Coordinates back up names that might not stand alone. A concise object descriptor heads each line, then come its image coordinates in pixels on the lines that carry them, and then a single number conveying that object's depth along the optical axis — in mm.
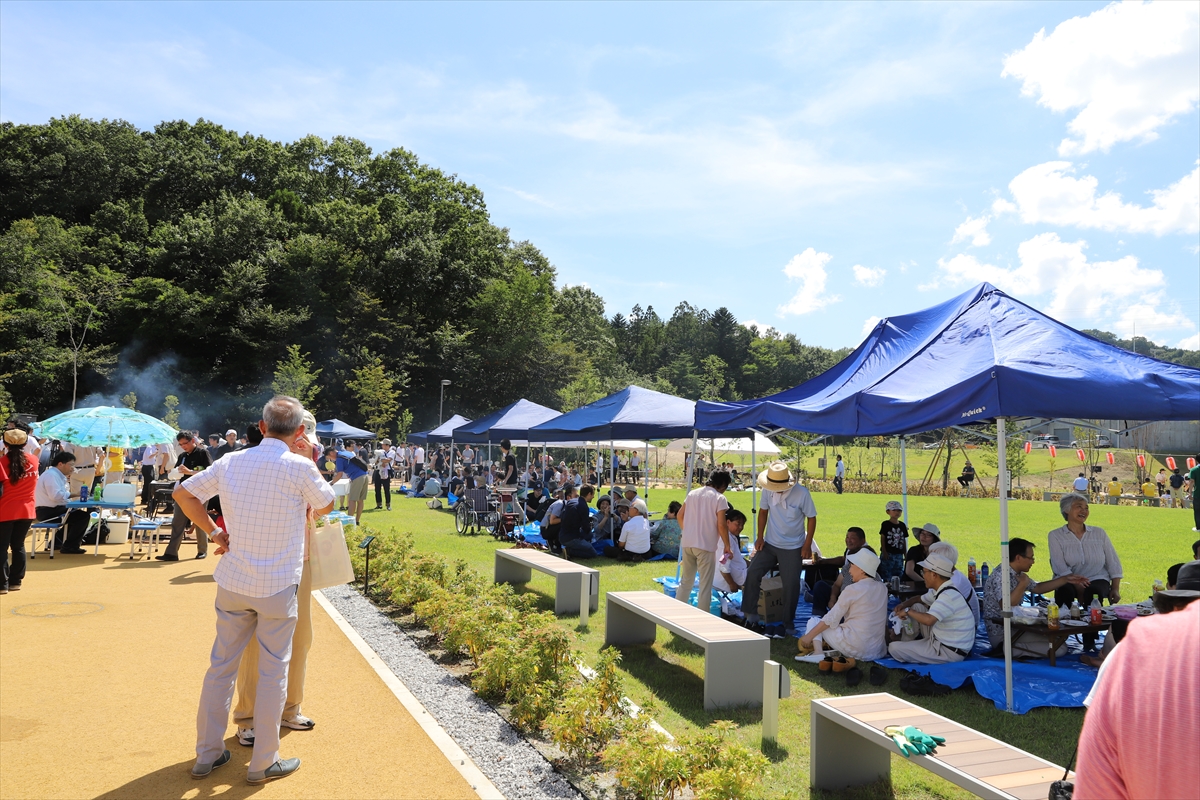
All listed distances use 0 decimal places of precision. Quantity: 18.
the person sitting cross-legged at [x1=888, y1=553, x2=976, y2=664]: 6504
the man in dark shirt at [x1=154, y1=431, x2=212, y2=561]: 10539
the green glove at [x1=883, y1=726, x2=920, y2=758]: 3613
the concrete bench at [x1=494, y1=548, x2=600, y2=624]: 8523
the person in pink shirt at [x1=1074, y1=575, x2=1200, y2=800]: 1147
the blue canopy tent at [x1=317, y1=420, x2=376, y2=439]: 25086
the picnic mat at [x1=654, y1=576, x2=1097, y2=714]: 5840
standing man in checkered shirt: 3939
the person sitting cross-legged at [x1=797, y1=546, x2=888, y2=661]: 6664
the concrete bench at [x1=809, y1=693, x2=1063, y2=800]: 3299
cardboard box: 7961
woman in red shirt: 8453
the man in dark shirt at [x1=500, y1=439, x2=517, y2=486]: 20572
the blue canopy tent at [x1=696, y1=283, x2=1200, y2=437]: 5641
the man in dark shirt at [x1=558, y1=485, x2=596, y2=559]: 12383
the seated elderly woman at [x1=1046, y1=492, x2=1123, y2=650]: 7488
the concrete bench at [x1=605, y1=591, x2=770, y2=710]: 5582
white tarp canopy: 21091
